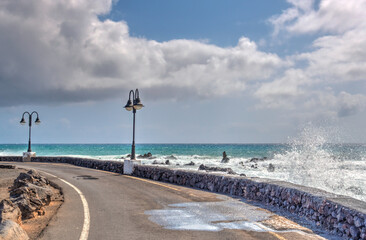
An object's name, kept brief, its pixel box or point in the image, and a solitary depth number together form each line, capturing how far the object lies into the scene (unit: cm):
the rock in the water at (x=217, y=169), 3222
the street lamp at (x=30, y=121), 4169
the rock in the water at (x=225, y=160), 6038
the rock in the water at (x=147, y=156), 7360
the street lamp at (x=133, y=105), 2268
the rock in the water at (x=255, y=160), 6101
